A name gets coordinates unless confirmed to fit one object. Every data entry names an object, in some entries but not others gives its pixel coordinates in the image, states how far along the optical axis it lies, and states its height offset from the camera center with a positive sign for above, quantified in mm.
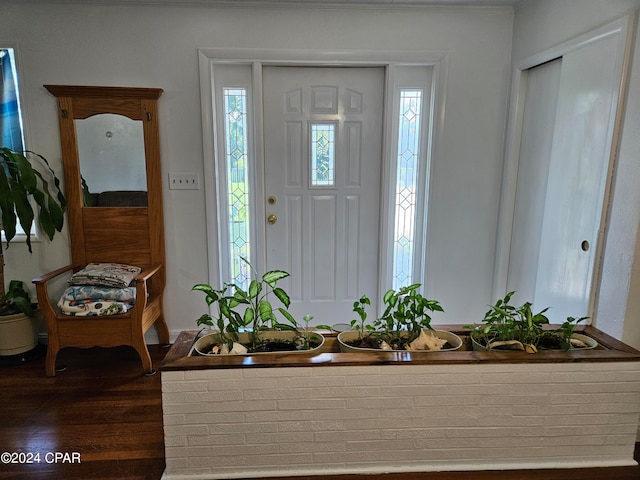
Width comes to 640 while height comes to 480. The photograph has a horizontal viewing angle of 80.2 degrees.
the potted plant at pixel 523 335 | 1440 -591
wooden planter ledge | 1293 -797
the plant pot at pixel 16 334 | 2240 -941
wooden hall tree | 2156 -204
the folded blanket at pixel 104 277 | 2172 -572
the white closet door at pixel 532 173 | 2105 +59
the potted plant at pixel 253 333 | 1409 -599
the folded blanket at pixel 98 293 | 2115 -647
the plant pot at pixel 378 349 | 1443 -617
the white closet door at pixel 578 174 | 1677 +46
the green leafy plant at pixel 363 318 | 1431 -530
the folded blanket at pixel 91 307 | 2080 -710
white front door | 2477 -20
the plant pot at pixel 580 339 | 1427 -611
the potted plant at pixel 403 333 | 1452 -601
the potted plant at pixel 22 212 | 2096 -209
